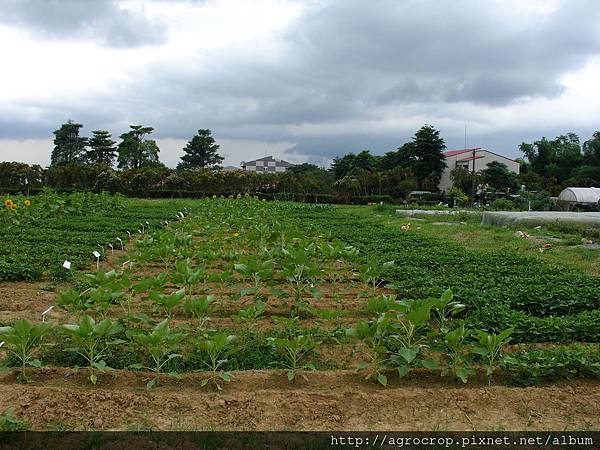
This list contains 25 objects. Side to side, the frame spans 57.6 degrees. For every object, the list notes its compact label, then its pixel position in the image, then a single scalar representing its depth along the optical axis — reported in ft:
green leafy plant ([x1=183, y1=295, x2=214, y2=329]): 15.42
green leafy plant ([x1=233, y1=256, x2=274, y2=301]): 18.65
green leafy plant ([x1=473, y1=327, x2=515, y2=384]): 13.06
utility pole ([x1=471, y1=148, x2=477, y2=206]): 124.47
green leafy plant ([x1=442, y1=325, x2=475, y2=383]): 13.07
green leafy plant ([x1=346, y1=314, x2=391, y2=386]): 12.99
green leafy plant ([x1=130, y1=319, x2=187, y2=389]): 12.59
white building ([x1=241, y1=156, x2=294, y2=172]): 284.61
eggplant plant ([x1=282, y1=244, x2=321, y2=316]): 19.24
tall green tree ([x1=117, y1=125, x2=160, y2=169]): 161.38
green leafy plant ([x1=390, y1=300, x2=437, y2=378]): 12.89
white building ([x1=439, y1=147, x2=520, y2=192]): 175.22
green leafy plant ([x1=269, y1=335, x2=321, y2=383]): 12.85
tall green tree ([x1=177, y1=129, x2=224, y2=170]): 180.65
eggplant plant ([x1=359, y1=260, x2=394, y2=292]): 21.35
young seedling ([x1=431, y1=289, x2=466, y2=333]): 14.16
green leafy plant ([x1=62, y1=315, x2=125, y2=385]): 12.39
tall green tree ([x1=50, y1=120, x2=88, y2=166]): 173.06
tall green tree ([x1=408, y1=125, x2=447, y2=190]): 160.45
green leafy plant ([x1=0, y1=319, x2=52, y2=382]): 12.20
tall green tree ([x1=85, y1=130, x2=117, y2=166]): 166.50
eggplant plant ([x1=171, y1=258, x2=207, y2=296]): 18.26
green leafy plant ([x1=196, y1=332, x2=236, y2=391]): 12.46
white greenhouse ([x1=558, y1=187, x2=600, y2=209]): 100.89
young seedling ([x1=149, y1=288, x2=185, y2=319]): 15.11
